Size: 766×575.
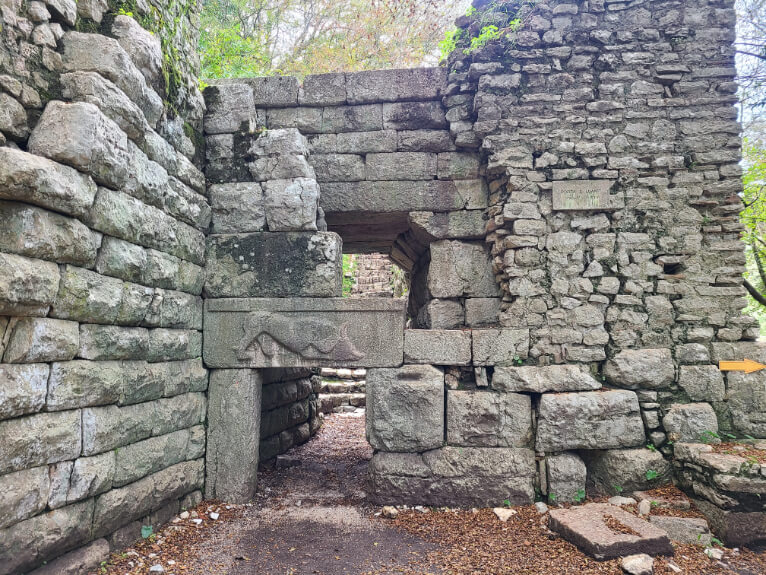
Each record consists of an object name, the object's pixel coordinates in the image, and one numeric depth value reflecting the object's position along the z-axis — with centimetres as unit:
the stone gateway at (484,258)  417
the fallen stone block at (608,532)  332
